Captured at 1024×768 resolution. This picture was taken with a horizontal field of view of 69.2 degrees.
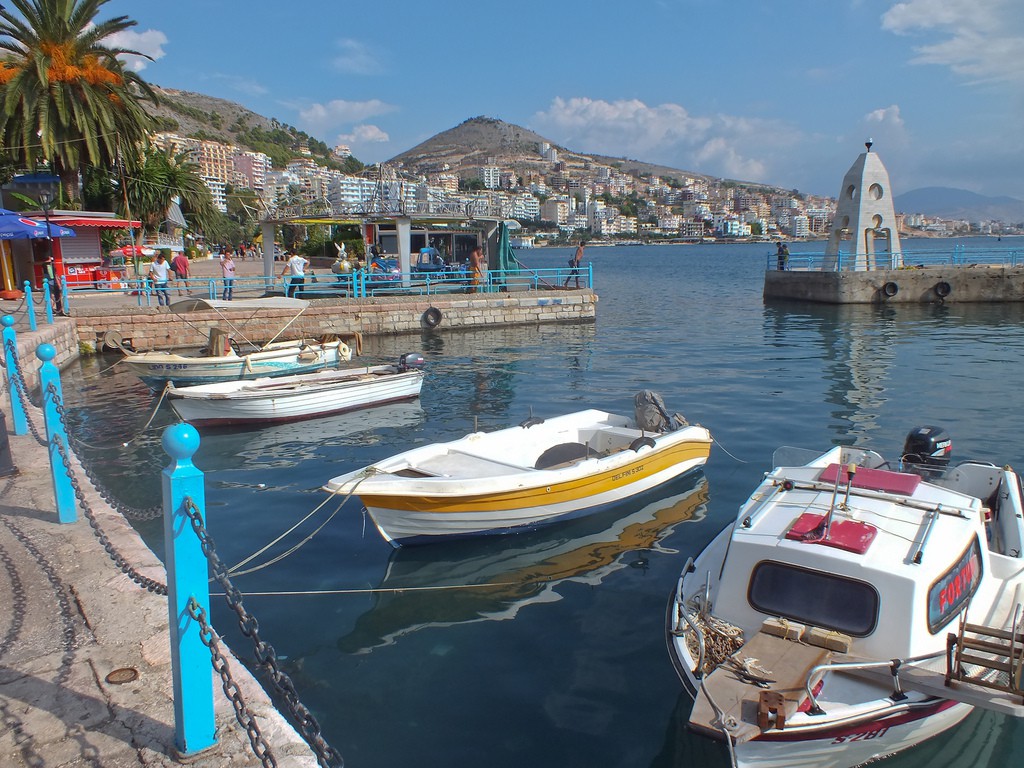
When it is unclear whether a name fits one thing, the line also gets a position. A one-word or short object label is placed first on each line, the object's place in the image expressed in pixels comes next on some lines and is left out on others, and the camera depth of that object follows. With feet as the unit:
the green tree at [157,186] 127.65
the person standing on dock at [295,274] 82.94
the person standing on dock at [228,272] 80.13
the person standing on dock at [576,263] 99.40
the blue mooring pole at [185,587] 10.02
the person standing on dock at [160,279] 76.81
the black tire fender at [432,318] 87.45
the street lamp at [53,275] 74.79
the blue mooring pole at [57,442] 19.48
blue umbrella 60.23
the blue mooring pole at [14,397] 29.91
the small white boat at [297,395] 43.68
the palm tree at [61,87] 91.86
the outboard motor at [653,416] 34.24
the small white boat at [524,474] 25.43
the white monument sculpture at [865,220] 114.83
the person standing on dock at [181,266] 89.62
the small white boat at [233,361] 51.26
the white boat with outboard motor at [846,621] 14.83
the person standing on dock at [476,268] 92.07
